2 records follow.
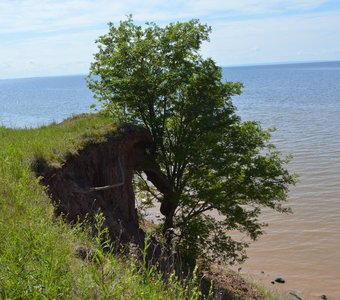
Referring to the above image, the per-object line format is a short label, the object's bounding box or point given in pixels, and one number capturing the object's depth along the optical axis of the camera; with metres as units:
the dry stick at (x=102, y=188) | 13.35
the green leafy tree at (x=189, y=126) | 17.86
